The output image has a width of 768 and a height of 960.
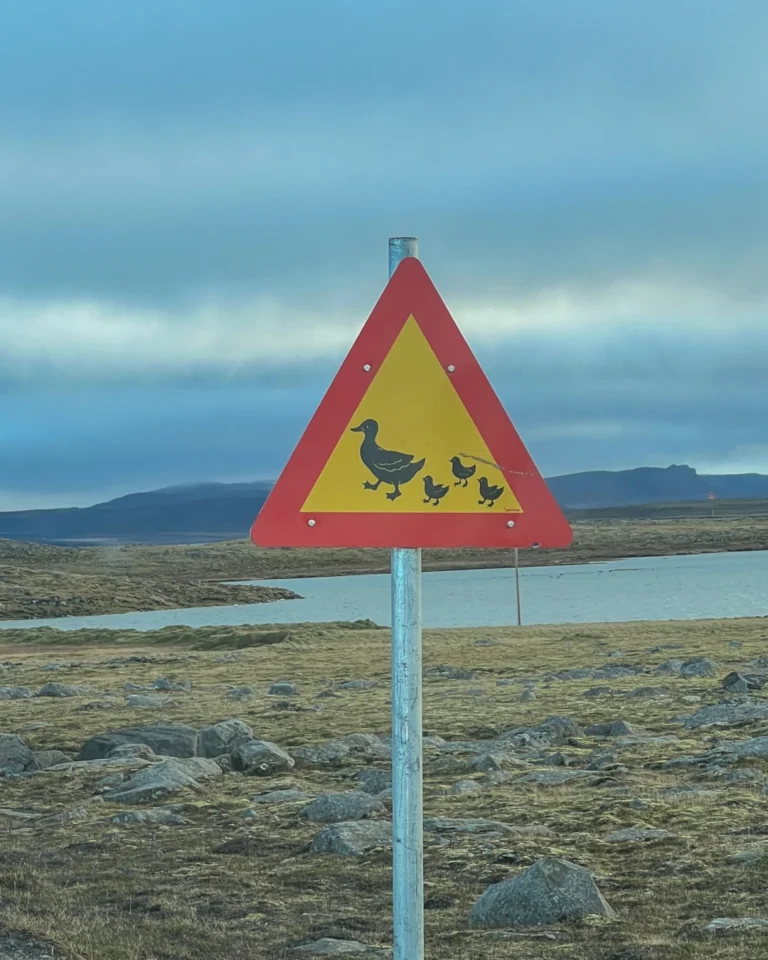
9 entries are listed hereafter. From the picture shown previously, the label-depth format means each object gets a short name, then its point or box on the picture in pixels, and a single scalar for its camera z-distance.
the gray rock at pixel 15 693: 26.48
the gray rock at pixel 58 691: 26.81
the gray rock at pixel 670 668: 26.34
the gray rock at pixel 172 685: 28.52
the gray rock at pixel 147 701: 23.36
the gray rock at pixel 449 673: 29.61
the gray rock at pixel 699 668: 25.52
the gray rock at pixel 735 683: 20.64
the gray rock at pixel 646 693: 20.63
